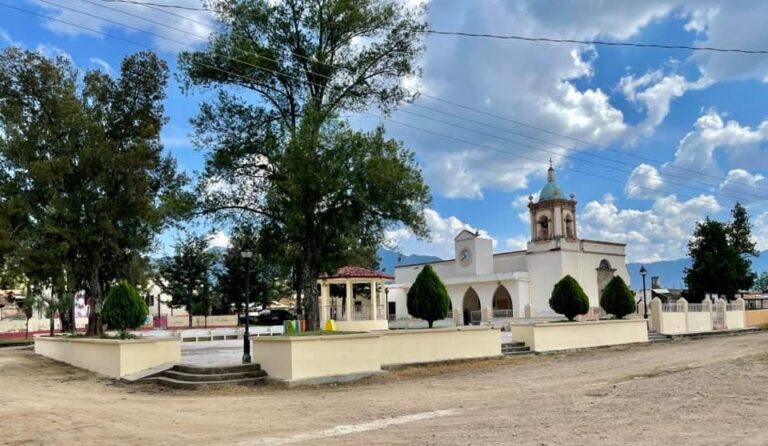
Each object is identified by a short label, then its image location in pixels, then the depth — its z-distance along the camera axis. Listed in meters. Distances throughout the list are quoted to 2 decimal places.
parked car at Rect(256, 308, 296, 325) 46.51
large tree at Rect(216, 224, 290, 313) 50.19
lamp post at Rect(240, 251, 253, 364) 16.54
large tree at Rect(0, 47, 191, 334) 26.48
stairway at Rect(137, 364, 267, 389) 14.74
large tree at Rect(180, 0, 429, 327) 18.23
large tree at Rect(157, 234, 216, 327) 51.53
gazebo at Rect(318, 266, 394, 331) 36.01
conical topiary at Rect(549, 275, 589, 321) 23.80
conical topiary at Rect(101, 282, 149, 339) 18.19
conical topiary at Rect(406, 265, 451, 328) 19.34
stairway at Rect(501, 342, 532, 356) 21.31
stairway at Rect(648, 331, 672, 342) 28.66
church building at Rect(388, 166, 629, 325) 46.81
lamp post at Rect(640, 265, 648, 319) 34.78
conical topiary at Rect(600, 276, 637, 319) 26.38
